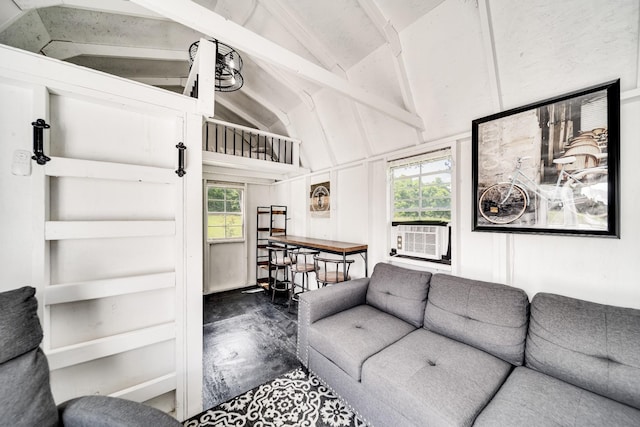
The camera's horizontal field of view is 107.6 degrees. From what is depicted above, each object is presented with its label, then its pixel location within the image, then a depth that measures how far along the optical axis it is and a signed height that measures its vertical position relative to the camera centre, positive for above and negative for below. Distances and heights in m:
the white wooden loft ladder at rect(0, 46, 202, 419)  1.29 -0.18
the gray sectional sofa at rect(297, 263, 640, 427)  1.16 -0.94
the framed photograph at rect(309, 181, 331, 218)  3.96 +0.23
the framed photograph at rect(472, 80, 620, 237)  1.52 +0.35
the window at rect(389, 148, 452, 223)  2.47 +0.30
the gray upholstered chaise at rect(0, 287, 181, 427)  0.81 -0.65
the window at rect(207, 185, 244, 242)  4.53 +0.00
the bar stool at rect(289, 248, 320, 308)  3.54 -0.85
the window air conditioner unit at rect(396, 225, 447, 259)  2.51 -0.31
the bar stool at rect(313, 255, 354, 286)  3.03 -0.86
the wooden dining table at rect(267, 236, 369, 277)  3.01 -0.45
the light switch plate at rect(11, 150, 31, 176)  1.18 +0.25
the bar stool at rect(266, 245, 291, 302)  4.05 -0.95
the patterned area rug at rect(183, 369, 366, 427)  1.58 -1.41
